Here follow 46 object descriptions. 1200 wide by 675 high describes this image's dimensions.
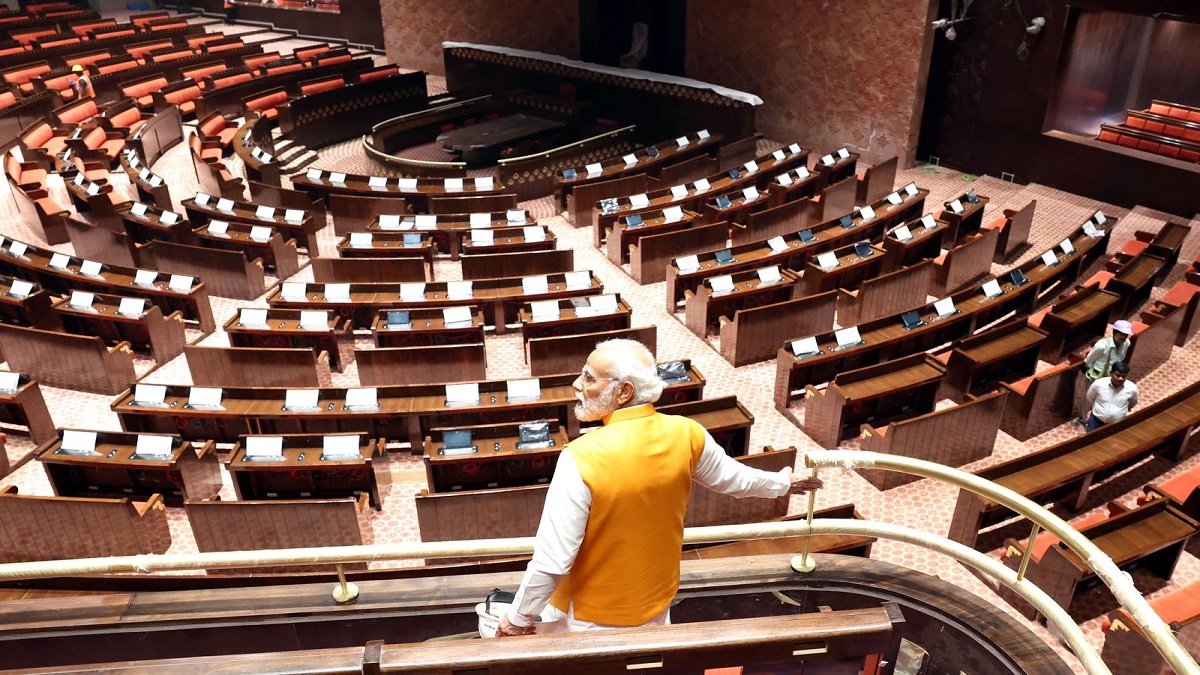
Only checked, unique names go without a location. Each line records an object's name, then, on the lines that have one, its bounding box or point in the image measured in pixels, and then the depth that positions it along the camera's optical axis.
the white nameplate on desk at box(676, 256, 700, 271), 7.69
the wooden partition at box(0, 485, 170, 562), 4.82
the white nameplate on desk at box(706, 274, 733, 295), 7.20
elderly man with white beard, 1.99
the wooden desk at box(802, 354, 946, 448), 5.77
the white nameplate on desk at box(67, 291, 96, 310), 6.98
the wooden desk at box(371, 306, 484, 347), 6.79
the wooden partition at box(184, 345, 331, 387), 6.35
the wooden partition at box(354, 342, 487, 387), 6.43
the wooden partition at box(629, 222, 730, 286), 8.30
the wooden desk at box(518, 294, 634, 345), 6.84
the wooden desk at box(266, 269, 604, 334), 7.17
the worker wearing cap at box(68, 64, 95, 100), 13.42
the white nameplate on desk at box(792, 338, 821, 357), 6.18
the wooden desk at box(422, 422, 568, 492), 5.17
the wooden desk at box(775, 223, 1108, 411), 6.23
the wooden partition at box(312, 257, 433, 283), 7.90
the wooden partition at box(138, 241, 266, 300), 8.10
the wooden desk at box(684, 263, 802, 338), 7.21
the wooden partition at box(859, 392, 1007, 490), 5.41
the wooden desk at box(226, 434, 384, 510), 5.18
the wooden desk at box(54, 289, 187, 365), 6.89
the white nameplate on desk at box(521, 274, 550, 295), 7.38
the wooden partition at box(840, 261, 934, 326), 7.29
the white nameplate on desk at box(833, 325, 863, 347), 6.27
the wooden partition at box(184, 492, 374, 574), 4.75
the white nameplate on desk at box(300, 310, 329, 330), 6.72
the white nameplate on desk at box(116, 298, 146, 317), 6.88
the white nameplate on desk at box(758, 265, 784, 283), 7.31
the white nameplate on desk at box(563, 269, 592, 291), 7.37
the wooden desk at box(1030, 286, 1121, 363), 6.53
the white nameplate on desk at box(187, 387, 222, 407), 5.72
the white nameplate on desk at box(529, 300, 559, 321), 6.90
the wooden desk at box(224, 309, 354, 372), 6.68
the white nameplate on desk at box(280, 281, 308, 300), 7.22
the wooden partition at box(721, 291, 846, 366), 6.86
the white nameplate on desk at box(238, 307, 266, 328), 6.75
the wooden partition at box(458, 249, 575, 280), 8.04
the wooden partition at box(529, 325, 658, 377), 6.44
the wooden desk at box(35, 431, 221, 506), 5.20
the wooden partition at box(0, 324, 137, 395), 6.48
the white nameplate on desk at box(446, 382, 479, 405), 5.78
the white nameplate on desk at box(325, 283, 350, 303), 7.27
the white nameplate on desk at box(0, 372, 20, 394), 5.82
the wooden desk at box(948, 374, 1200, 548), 4.75
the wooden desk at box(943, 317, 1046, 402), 6.14
